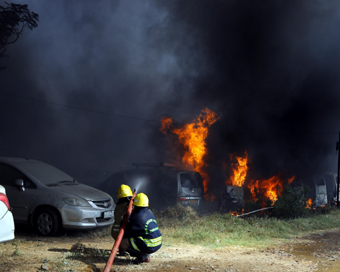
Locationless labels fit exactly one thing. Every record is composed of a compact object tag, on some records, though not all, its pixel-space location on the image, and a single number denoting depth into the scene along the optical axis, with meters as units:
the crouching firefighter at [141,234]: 4.76
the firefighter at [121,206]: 5.04
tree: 18.75
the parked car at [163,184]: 10.08
